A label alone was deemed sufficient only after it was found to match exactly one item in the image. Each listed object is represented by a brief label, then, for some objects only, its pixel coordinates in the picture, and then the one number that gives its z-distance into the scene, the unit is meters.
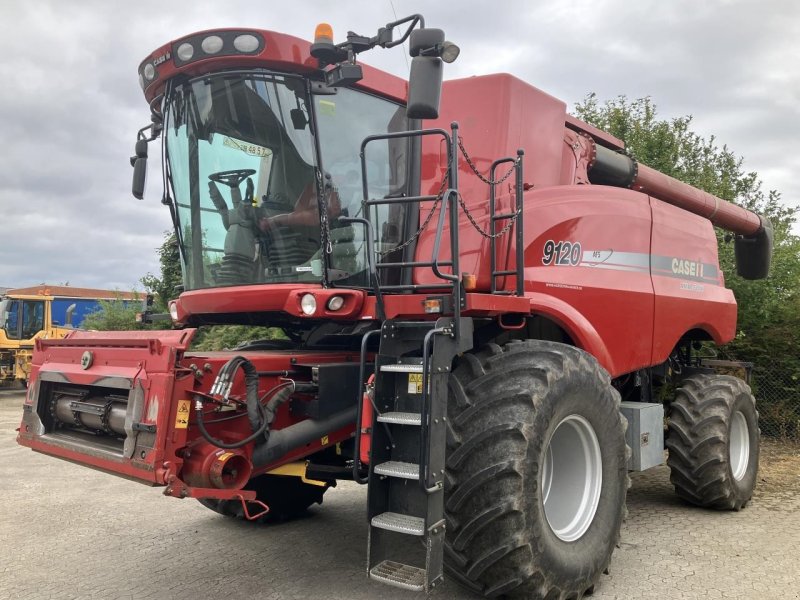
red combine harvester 3.13
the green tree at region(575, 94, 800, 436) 9.01
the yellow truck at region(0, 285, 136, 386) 16.75
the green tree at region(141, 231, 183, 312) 13.20
